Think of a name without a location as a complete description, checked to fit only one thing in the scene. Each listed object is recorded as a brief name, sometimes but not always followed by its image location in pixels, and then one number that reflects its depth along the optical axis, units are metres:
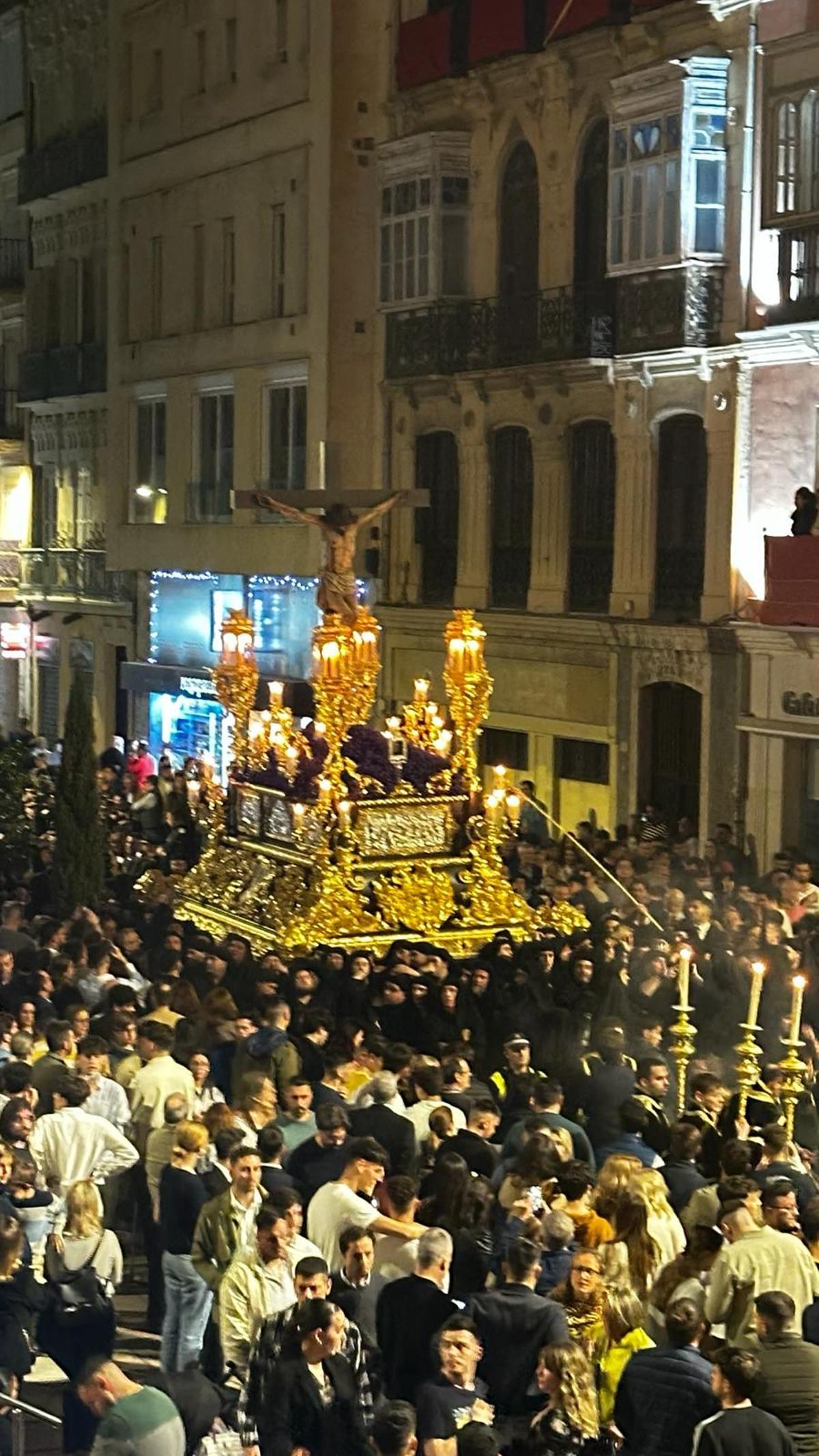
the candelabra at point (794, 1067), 12.30
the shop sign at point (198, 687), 39.00
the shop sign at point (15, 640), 48.84
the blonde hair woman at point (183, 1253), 11.91
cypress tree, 22.62
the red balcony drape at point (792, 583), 26.16
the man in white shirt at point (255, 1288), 10.49
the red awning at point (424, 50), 33.94
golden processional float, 21.39
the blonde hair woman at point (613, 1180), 11.15
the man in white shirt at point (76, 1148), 12.75
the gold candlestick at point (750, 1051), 12.52
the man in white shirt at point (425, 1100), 13.01
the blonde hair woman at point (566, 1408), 9.18
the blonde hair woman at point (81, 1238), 11.09
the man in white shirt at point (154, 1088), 13.66
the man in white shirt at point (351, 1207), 11.02
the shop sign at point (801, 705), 26.70
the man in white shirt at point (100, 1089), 13.55
